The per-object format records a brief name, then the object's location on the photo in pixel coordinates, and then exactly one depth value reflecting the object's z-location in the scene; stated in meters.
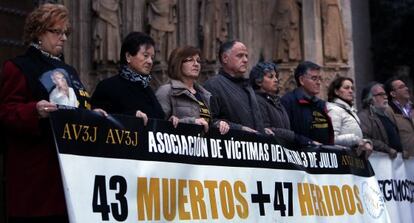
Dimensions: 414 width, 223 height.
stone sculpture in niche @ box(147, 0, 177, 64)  11.59
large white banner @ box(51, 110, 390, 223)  4.22
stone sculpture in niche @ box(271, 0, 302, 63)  12.41
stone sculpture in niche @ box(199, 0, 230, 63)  11.83
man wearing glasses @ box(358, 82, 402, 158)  8.27
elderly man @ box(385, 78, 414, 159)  8.85
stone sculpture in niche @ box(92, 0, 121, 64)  11.27
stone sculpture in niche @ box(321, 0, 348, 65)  12.40
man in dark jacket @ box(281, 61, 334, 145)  7.04
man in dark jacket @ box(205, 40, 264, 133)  6.07
